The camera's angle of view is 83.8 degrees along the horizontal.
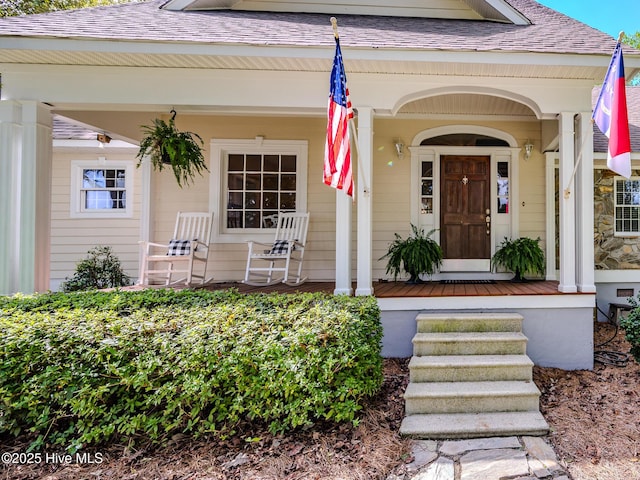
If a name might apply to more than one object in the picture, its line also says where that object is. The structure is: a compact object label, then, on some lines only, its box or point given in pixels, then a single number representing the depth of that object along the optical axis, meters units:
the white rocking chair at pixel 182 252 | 4.78
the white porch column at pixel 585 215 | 3.67
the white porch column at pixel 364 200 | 3.64
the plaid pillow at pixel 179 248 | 4.82
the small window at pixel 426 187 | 5.46
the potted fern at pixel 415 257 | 4.68
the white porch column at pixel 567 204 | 3.71
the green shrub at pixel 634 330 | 3.25
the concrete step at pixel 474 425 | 2.45
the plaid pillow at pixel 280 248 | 4.89
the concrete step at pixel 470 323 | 3.40
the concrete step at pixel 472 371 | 2.92
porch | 3.63
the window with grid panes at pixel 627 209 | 5.57
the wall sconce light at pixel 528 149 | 5.30
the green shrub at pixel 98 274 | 5.36
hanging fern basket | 4.04
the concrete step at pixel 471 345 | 3.16
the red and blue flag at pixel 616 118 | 2.83
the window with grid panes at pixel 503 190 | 5.45
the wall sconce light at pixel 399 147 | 5.33
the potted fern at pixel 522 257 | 4.90
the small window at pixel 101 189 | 5.97
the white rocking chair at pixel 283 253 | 4.86
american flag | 2.92
